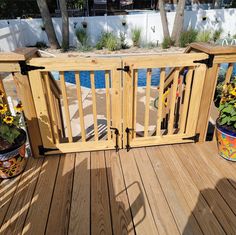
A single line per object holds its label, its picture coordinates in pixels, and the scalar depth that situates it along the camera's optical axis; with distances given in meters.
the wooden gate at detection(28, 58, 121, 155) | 1.92
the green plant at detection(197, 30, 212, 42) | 9.73
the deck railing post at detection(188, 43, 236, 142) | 2.05
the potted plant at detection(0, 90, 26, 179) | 1.92
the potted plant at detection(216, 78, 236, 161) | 2.06
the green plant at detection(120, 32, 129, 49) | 9.94
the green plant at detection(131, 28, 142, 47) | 10.23
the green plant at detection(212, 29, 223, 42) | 10.56
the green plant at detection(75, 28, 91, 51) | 10.00
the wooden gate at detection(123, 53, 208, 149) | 2.01
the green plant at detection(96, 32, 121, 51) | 9.49
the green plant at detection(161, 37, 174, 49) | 9.65
